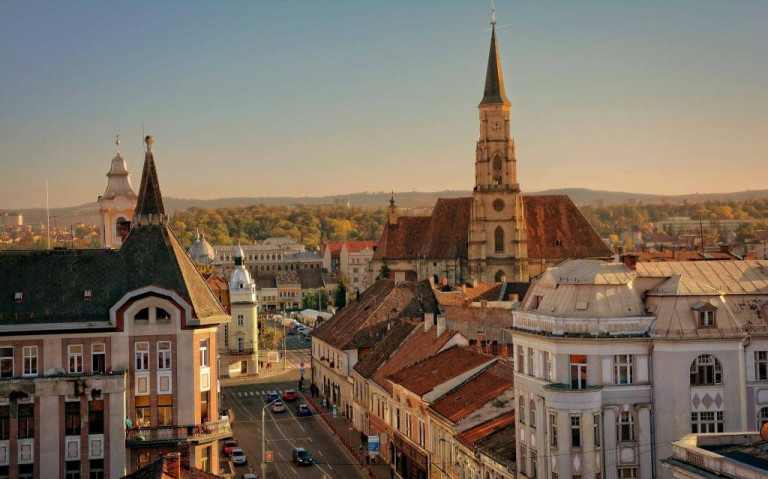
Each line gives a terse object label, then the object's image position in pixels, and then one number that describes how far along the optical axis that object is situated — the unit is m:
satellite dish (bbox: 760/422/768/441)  31.80
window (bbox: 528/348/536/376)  45.34
